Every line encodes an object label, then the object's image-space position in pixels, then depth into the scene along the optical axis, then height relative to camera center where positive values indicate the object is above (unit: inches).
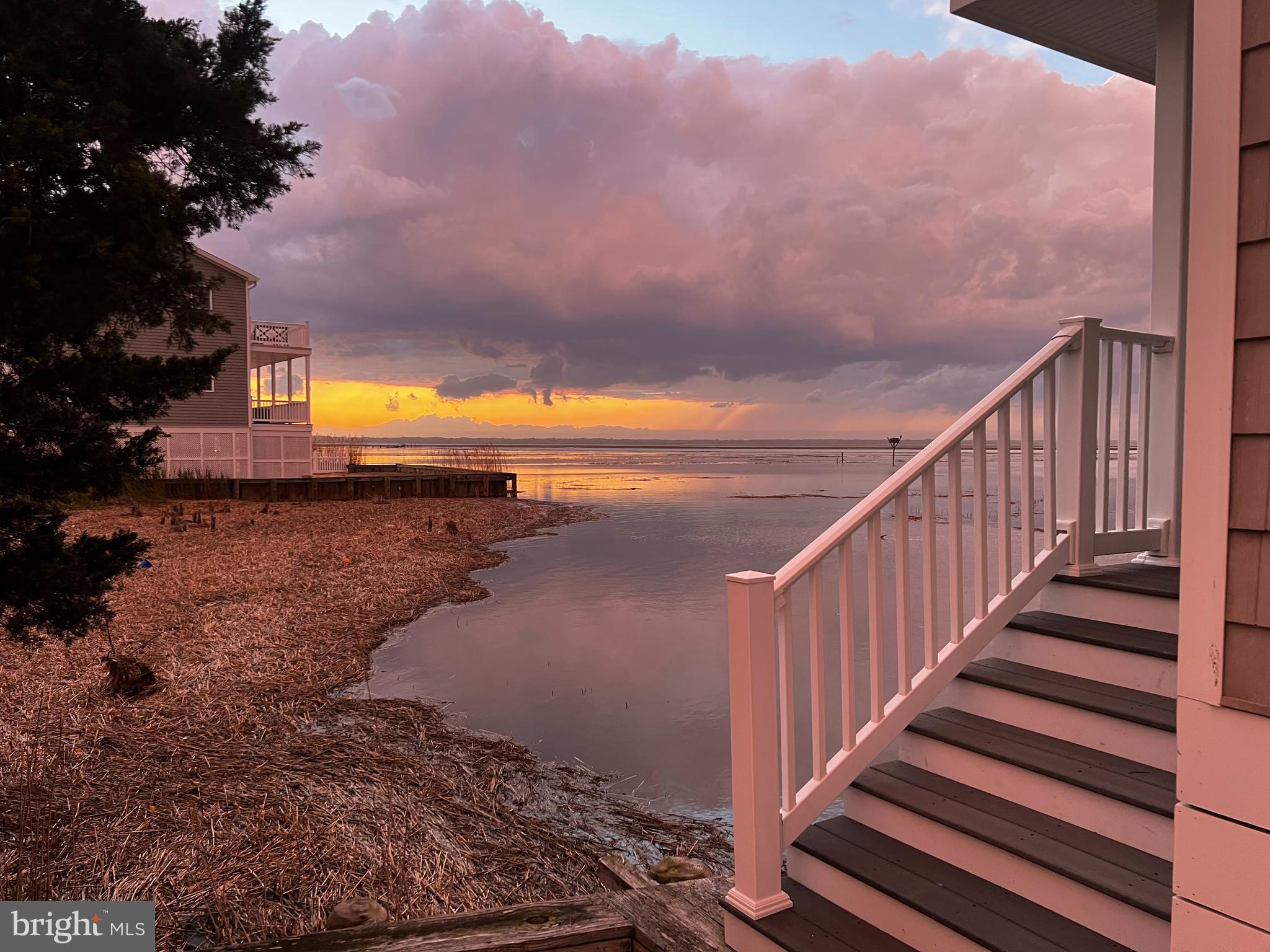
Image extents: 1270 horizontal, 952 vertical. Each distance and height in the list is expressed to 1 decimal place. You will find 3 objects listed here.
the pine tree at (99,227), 106.4 +31.1
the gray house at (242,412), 811.4 +42.1
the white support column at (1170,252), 140.3 +37.0
